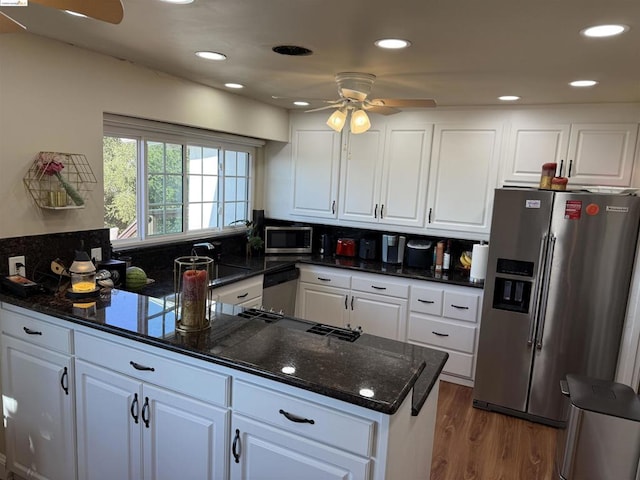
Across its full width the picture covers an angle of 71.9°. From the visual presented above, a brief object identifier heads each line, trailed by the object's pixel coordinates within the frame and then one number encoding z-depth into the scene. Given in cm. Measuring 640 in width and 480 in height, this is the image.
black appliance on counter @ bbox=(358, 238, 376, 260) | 422
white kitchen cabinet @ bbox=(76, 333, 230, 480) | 166
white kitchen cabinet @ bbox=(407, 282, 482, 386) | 353
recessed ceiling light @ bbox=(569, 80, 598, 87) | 260
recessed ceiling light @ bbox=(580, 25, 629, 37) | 169
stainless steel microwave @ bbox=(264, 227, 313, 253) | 427
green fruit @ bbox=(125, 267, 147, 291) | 270
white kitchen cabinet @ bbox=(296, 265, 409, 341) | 378
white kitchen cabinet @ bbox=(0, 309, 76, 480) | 203
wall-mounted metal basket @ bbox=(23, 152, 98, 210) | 231
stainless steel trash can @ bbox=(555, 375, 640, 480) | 224
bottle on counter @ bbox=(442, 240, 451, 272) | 388
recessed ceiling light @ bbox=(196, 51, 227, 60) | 236
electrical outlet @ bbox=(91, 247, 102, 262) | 267
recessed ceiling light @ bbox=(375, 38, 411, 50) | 198
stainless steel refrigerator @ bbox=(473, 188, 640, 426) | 282
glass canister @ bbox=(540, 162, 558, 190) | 308
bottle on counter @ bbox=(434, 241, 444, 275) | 391
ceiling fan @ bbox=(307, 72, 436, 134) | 259
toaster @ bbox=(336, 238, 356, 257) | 434
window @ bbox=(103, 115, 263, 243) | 308
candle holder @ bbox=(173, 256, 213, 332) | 176
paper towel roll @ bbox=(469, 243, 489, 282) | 344
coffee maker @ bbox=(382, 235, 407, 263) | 408
